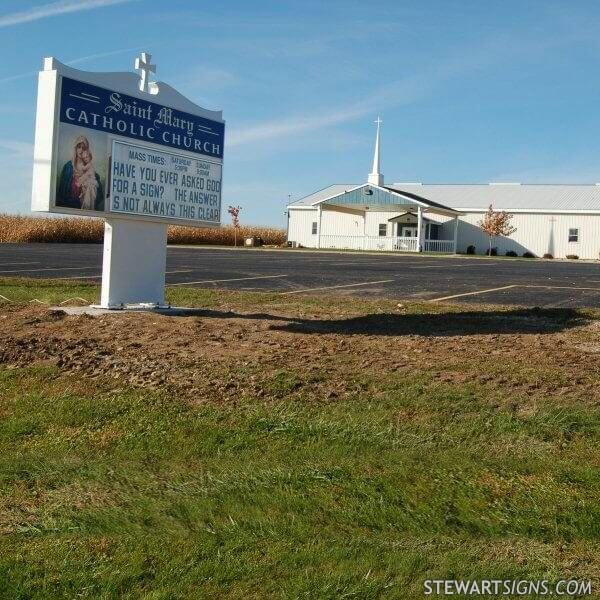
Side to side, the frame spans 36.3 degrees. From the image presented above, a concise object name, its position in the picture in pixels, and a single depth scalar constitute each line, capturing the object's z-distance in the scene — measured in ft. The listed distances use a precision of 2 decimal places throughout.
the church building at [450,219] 180.65
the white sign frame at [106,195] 28.78
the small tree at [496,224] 186.09
